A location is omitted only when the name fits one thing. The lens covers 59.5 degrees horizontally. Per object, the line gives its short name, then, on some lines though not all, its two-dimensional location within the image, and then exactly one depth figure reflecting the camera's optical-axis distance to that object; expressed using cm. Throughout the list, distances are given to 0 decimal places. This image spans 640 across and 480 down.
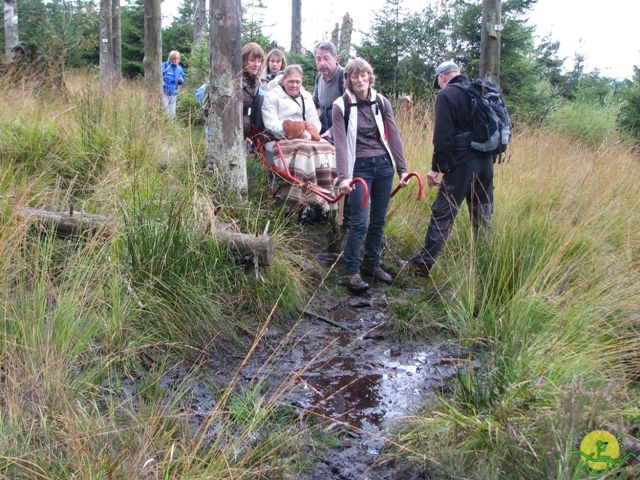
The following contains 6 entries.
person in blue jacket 1248
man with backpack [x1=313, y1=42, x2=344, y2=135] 641
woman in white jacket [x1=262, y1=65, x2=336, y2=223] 575
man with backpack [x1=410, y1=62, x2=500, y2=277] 493
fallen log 384
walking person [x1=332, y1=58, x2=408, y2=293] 492
